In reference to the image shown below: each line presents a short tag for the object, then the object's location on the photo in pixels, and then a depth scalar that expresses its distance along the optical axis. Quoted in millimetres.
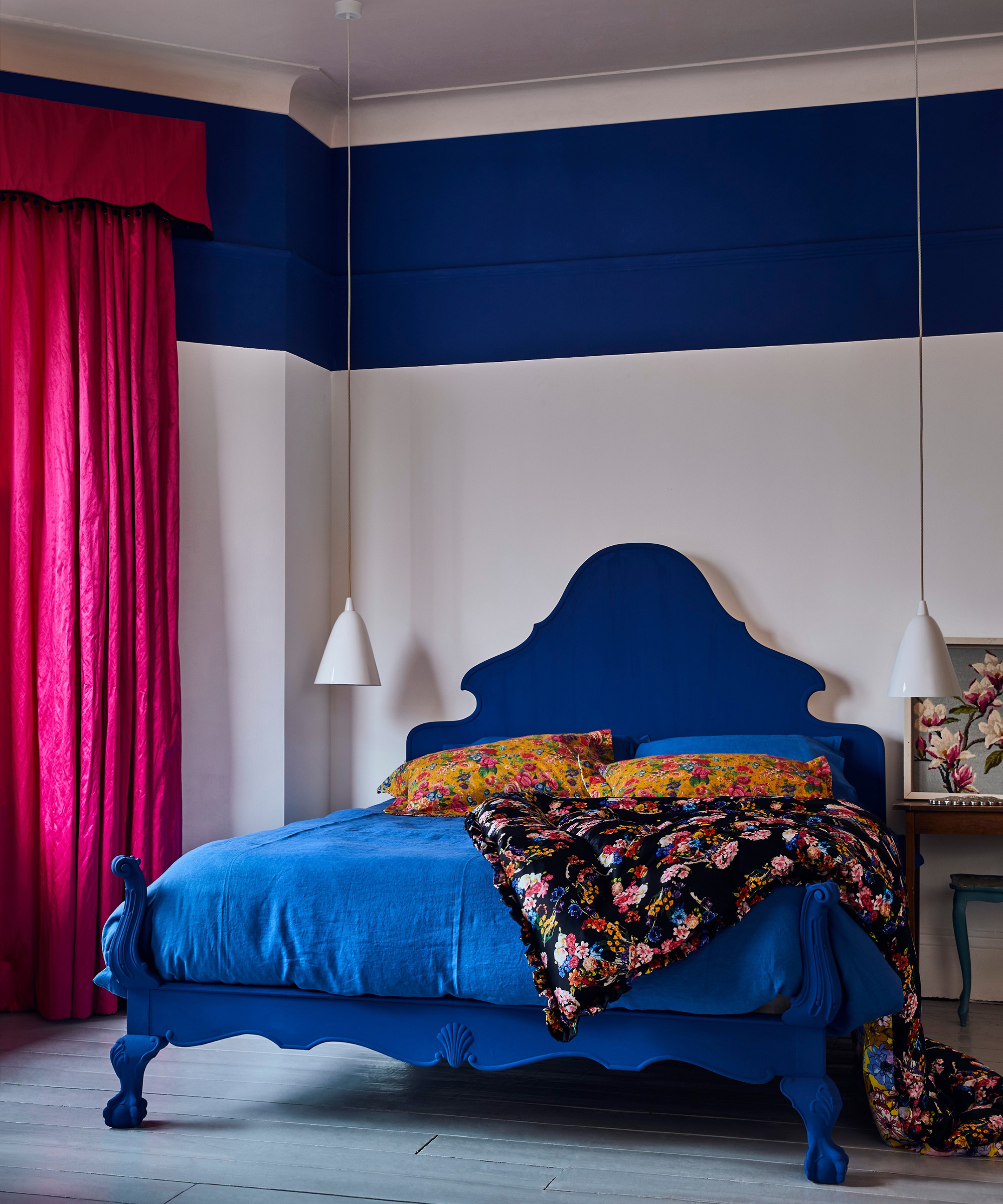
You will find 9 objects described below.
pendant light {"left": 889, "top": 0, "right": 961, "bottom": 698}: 3820
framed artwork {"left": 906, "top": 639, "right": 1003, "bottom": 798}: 4098
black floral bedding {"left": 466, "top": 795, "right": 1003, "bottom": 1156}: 2482
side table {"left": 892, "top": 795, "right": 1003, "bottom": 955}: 3809
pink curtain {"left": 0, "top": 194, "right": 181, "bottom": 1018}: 3758
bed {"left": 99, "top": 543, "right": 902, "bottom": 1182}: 2500
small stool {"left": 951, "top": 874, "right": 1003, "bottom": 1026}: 3809
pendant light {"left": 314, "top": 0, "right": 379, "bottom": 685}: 4238
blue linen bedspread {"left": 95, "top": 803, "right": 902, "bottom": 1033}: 2510
